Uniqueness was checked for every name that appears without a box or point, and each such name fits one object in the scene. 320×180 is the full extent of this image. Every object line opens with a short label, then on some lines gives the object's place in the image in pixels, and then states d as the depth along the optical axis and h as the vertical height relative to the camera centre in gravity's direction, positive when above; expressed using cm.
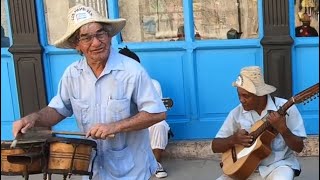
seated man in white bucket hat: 357 -92
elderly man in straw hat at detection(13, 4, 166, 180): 288 -51
